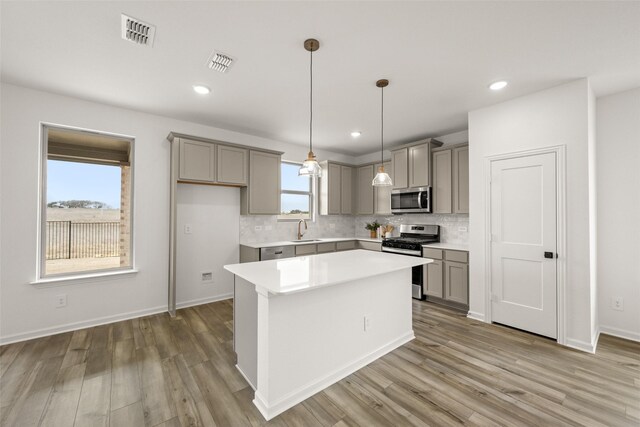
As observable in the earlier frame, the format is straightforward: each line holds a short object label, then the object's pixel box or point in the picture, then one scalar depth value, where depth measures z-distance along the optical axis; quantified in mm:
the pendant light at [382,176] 2836
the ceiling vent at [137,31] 1967
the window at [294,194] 5227
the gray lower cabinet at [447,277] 3771
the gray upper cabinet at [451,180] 4105
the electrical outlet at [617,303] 3057
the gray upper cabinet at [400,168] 4793
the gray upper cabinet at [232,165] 4059
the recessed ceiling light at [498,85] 2828
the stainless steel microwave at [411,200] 4494
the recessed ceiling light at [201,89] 2949
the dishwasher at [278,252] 4223
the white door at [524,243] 2955
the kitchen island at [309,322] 1890
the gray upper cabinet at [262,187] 4398
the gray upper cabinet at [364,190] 5664
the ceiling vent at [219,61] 2385
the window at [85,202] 3184
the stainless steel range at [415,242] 4336
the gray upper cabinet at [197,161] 3744
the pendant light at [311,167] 2465
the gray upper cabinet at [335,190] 5527
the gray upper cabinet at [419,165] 4480
